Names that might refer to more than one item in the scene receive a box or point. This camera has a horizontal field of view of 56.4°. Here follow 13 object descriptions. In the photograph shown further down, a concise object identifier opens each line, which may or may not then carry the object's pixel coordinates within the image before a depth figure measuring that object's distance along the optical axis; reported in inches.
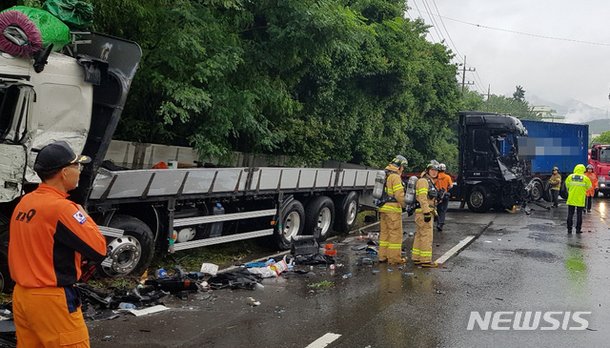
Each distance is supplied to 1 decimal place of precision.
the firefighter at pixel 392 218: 367.6
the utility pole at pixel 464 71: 2137.1
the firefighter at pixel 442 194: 552.1
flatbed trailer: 283.1
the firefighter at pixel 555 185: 829.2
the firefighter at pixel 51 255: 116.6
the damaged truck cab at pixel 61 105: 229.1
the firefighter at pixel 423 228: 363.3
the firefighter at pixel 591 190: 758.7
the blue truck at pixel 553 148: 862.5
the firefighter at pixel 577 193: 533.0
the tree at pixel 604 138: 3295.0
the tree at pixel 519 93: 4670.3
